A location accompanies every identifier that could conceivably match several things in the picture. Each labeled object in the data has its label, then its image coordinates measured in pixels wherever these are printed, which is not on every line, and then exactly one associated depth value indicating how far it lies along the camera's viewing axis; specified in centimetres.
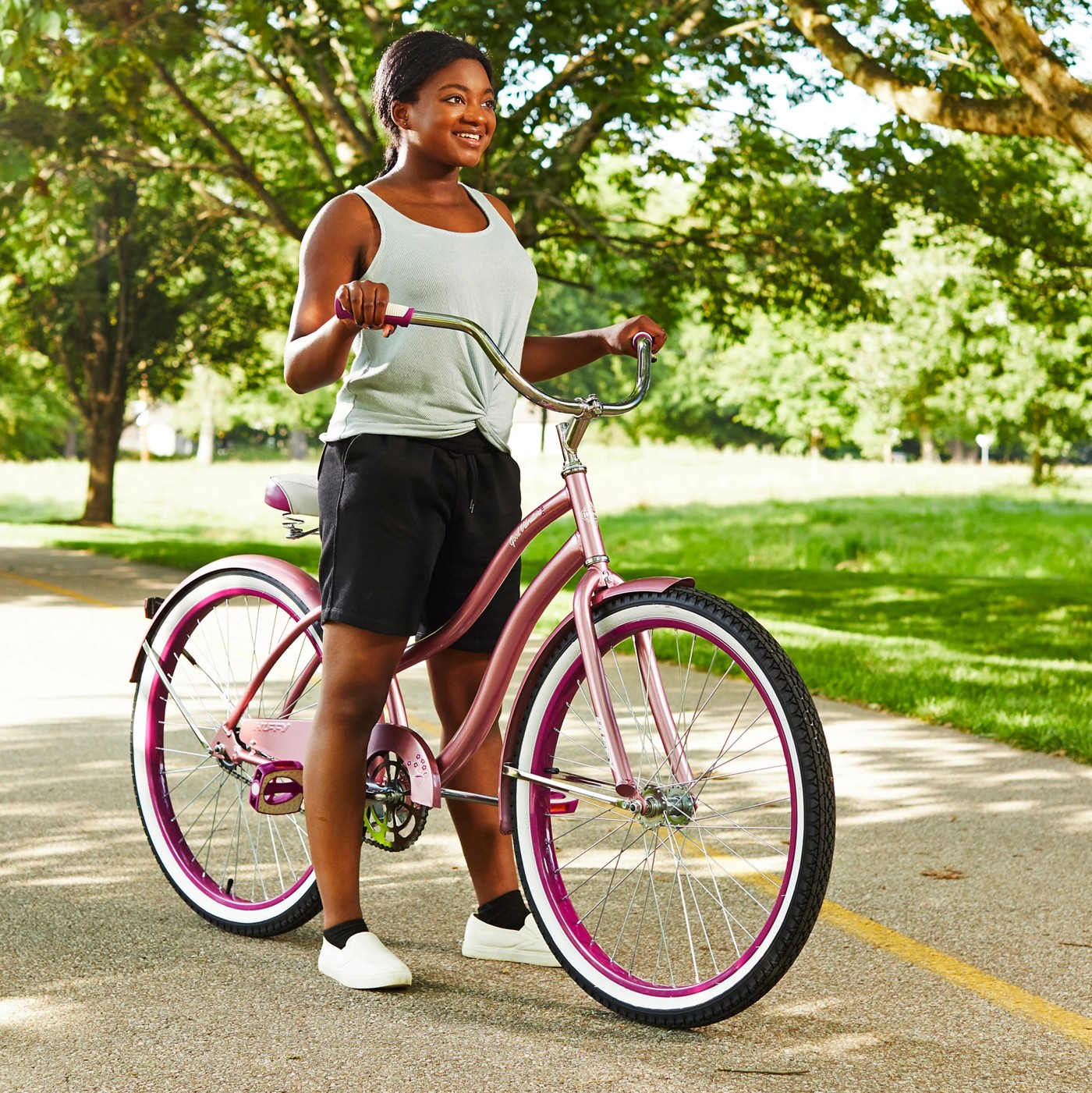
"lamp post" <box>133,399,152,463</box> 5819
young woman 338
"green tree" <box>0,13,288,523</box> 2278
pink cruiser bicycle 314
